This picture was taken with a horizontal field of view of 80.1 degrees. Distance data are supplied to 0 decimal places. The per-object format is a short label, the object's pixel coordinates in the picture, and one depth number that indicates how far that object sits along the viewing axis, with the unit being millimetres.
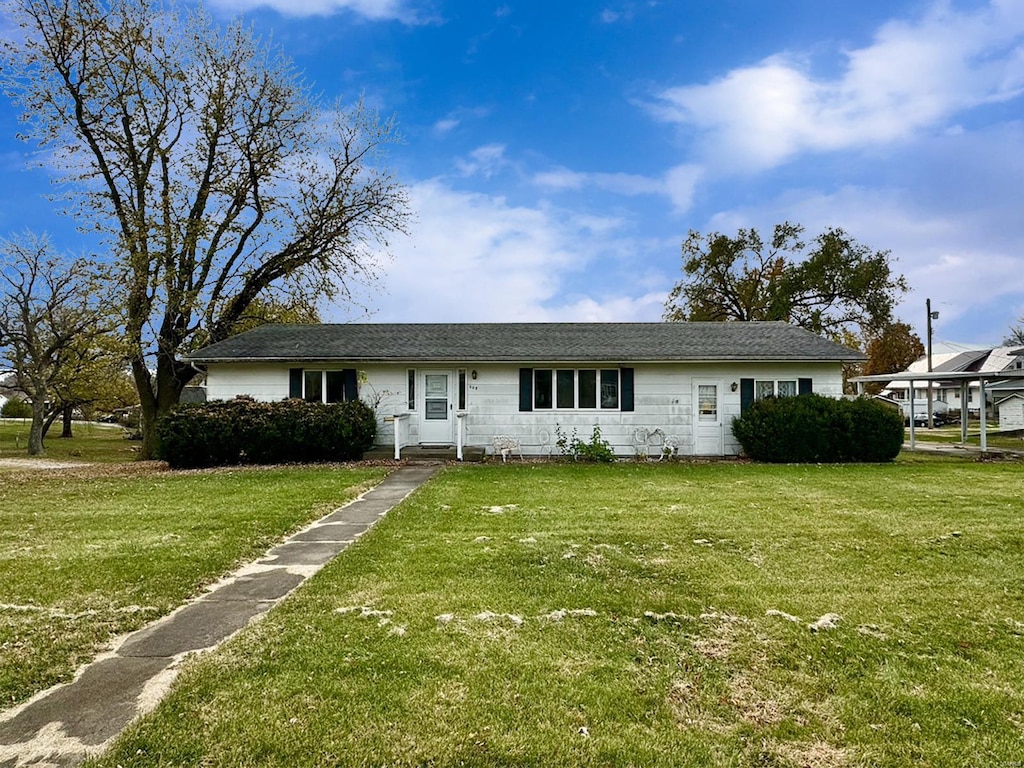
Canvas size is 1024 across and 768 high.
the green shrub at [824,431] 14023
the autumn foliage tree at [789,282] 33094
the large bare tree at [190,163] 16859
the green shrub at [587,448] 14422
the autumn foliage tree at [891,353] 41166
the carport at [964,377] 14758
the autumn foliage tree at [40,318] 21172
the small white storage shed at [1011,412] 26766
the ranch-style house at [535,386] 15180
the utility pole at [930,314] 32188
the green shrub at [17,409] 37675
